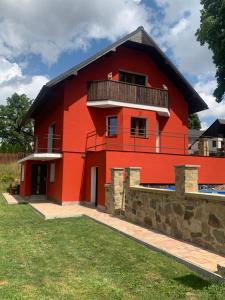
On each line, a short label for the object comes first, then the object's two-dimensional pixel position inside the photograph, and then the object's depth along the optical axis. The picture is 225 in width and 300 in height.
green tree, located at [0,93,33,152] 45.13
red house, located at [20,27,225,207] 12.92
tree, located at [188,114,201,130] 45.29
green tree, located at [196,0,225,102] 15.96
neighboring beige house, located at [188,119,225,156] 29.48
